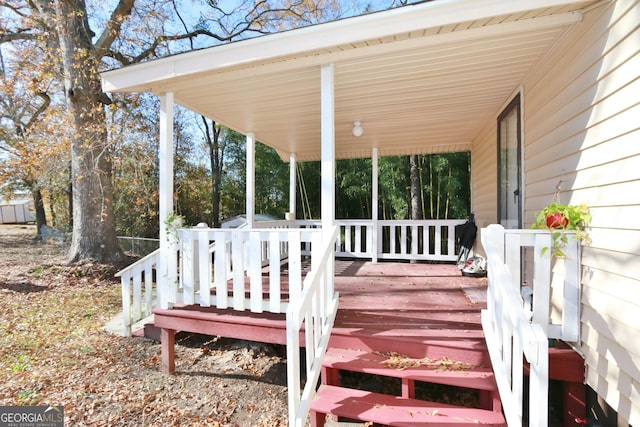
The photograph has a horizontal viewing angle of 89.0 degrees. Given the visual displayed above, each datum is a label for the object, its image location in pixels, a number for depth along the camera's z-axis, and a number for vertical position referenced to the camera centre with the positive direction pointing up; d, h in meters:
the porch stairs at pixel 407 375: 1.98 -1.10
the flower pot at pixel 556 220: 2.11 -0.09
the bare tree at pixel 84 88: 6.78 +2.60
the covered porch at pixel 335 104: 1.99 +1.26
